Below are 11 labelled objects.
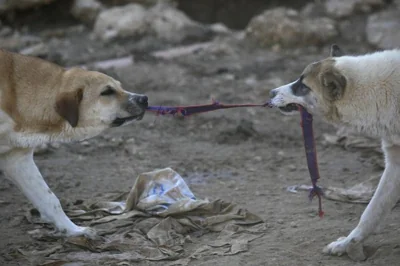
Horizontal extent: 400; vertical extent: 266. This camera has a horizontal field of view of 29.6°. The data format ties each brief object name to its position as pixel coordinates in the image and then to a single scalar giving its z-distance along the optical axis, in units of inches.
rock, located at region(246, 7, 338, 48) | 442.0
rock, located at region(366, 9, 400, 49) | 426.0
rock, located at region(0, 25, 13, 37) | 472.4
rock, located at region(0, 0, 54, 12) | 488.4
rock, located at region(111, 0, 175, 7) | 503.5
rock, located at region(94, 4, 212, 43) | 460.1
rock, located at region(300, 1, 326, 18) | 484.1
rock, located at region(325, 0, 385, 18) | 478.9
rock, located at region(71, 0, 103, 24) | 500.4
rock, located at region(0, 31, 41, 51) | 437.4
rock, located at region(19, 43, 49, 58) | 406.9
